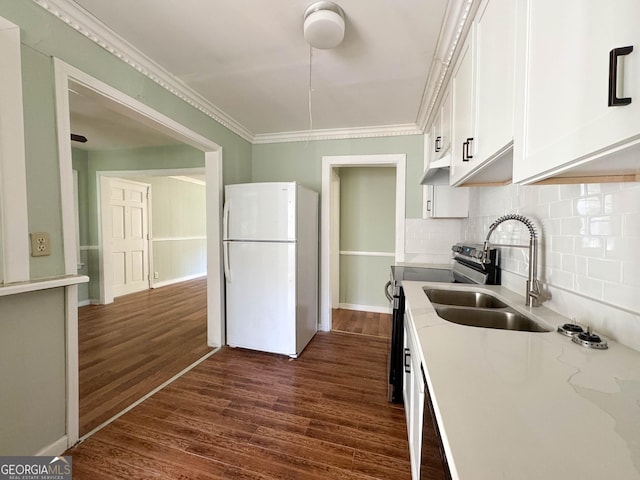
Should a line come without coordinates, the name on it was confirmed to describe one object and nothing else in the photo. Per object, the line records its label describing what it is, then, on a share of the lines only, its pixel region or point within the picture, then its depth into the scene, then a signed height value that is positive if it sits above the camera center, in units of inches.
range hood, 66.6 +16.5
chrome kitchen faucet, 47.4 -8.1
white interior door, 169.7 -2.5
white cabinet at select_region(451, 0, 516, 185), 37.0 +21.7
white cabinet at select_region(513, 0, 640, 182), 18.6 +11.8
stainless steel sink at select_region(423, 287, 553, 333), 44.3 -15.4
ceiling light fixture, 53.4 +41.3
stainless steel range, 68.7 -14.0
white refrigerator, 97.7 -12.9
